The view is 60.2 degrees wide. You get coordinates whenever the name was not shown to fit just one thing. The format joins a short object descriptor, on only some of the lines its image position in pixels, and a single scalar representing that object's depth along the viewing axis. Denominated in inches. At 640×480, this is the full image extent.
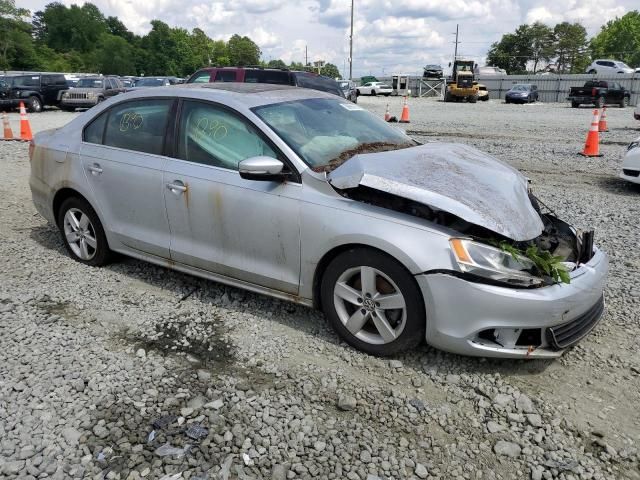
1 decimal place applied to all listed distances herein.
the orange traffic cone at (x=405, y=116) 780.6
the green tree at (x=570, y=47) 3363.7
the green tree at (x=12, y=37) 2704.2
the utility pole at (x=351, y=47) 2107.5
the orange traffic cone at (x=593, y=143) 437.4
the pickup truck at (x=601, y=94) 1209.4
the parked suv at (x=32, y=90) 939.3
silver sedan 123.1
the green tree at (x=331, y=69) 3508.9
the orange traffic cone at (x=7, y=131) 547.2
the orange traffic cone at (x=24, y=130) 542.9
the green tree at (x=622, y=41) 3312.0
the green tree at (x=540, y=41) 3390.7
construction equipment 1501.0
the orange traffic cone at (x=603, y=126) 645.3
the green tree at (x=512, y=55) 3472.0
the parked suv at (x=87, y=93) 944.9
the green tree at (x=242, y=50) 4234.7
